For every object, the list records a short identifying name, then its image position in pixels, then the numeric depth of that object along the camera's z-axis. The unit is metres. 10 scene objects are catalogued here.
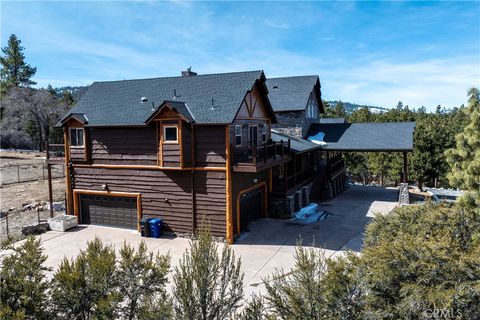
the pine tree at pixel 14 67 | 53.45
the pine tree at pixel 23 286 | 5.95
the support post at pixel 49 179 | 18.23
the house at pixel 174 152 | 15.37
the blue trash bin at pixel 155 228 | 16.28
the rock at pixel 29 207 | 20.44
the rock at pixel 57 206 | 20.30
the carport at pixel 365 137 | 22.50
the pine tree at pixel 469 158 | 10.85
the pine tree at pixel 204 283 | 6.23
